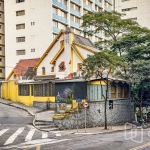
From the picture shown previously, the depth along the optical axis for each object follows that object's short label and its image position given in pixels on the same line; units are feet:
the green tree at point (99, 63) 69.59
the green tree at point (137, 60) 87.55
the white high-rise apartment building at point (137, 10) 193.66
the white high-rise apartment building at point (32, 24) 149.92
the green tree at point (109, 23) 103.27
